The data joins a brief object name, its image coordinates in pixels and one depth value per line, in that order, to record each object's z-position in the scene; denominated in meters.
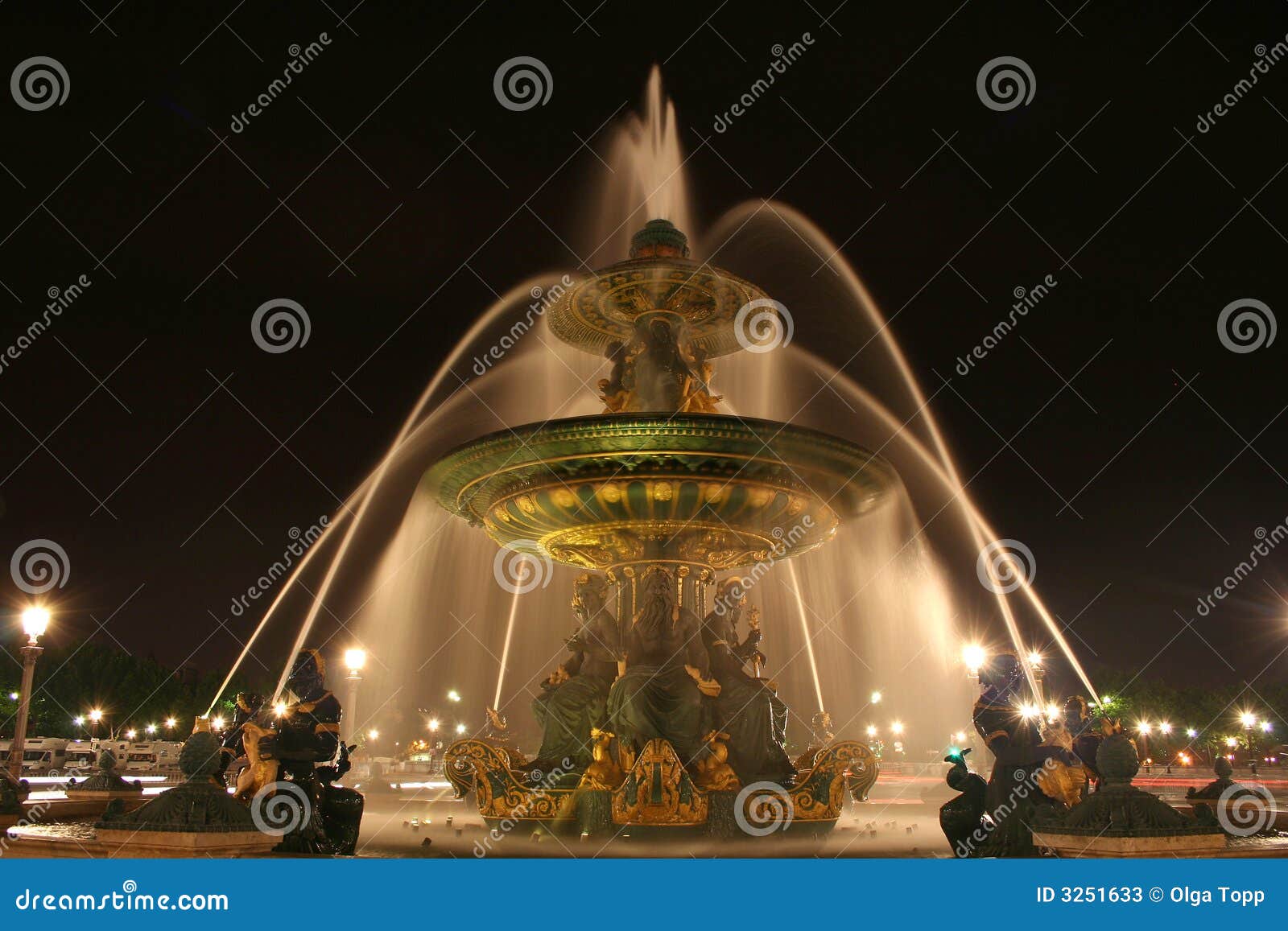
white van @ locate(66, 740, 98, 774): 39.63
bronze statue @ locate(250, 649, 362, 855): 9.29
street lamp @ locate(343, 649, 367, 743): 22.22
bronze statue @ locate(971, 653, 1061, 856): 9.06
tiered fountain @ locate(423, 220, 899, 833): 11.99
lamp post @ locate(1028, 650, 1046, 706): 15.45
